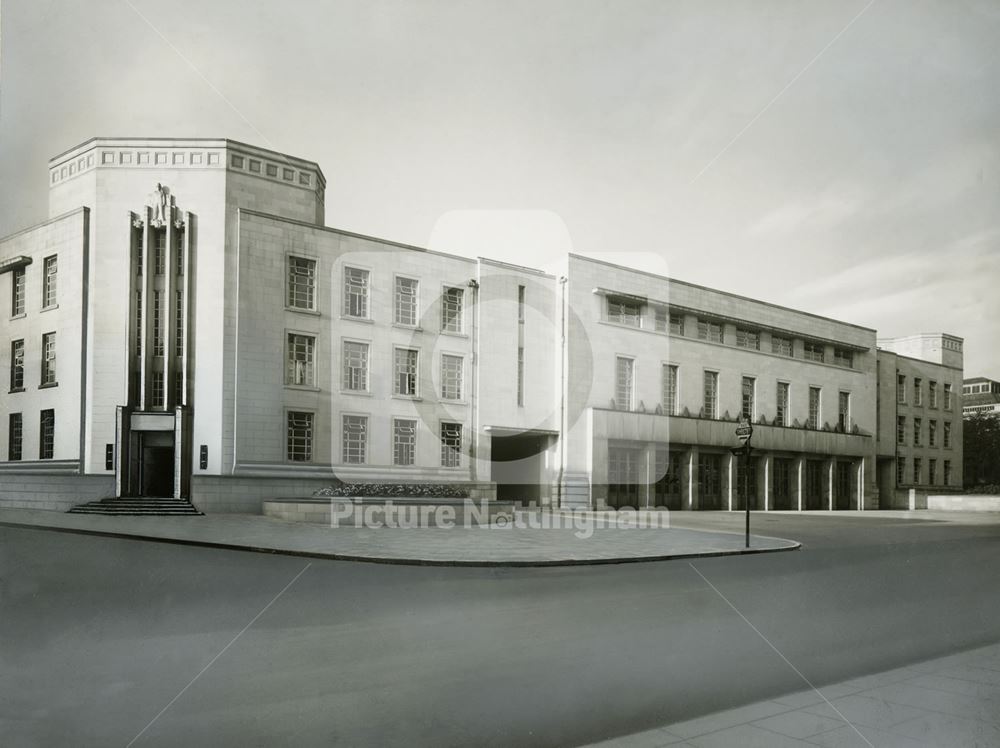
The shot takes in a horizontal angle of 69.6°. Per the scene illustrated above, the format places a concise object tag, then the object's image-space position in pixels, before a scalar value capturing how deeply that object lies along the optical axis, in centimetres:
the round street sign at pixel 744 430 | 1516
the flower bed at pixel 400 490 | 2031
